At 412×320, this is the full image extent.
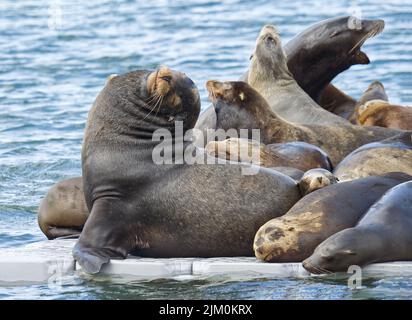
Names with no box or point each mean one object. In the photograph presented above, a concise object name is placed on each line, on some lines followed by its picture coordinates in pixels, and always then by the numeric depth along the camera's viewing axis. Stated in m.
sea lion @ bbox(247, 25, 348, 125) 23.00
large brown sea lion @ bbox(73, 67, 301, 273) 16.11
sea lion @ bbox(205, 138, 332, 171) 18.78
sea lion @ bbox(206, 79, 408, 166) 20.75
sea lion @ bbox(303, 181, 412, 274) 14.64
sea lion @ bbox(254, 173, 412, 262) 15.34
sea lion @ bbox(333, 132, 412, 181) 17.83
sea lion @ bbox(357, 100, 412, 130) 22.00
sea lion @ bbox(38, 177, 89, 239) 18.30
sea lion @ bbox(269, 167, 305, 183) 17.52
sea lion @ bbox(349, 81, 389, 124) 23.41
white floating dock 14.89
